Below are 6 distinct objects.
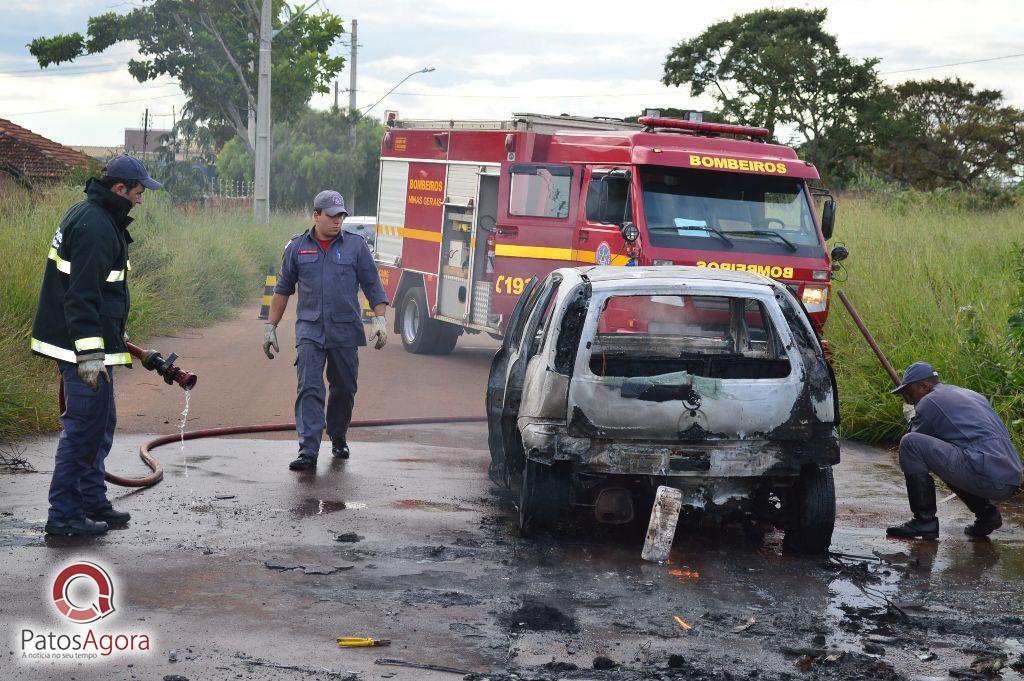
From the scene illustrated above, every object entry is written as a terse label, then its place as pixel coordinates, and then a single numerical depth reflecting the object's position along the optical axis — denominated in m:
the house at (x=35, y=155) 29.17
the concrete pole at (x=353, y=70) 49.80
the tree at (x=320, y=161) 53.59
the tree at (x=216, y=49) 39.66
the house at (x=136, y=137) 108.74
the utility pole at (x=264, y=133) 29.70
